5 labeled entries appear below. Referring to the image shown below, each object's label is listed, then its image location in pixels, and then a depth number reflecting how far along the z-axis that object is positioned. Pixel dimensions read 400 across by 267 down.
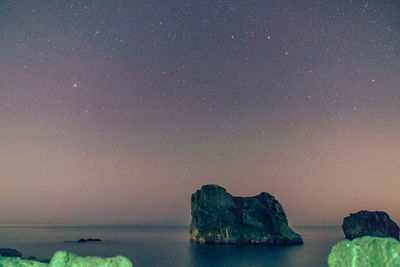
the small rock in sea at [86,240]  157.07
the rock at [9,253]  41.19
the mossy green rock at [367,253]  18.90
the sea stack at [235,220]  113.56
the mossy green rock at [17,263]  16.14
